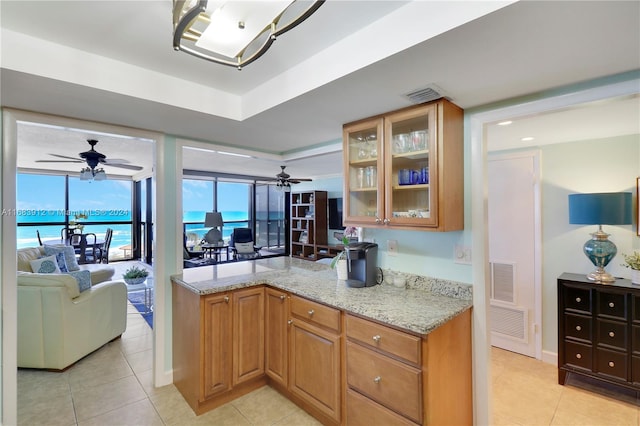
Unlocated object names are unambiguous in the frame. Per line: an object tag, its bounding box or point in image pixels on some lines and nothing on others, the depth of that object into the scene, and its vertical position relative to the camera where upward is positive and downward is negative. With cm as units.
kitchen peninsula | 156 -84
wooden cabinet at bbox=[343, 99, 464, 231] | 181 +32
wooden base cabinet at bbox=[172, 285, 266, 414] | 217 -102
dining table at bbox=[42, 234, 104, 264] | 691 -72
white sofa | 269 -98
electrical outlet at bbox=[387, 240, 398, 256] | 234 -26
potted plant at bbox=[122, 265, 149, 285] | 404 -85
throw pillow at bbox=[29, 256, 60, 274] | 341 -59
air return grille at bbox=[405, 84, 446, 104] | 165 +70
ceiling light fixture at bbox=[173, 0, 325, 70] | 92 +67
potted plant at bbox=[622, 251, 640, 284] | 229 -41
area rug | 424 -143
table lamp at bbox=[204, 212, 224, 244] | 643 -22
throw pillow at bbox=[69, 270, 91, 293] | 306 -68
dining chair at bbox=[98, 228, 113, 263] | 728 -83
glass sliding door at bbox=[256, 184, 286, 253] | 870 -16
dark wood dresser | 227 -95
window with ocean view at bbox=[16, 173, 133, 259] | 682 +20
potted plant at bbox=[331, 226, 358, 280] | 239 -40
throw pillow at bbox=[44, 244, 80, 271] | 394 -51
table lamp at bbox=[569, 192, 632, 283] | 238 -3
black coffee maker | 219 -38
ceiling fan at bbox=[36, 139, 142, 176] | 384 +79
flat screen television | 725 +4
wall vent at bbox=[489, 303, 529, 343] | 311 -118
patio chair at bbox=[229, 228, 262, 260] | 725 -72
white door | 305 -41
